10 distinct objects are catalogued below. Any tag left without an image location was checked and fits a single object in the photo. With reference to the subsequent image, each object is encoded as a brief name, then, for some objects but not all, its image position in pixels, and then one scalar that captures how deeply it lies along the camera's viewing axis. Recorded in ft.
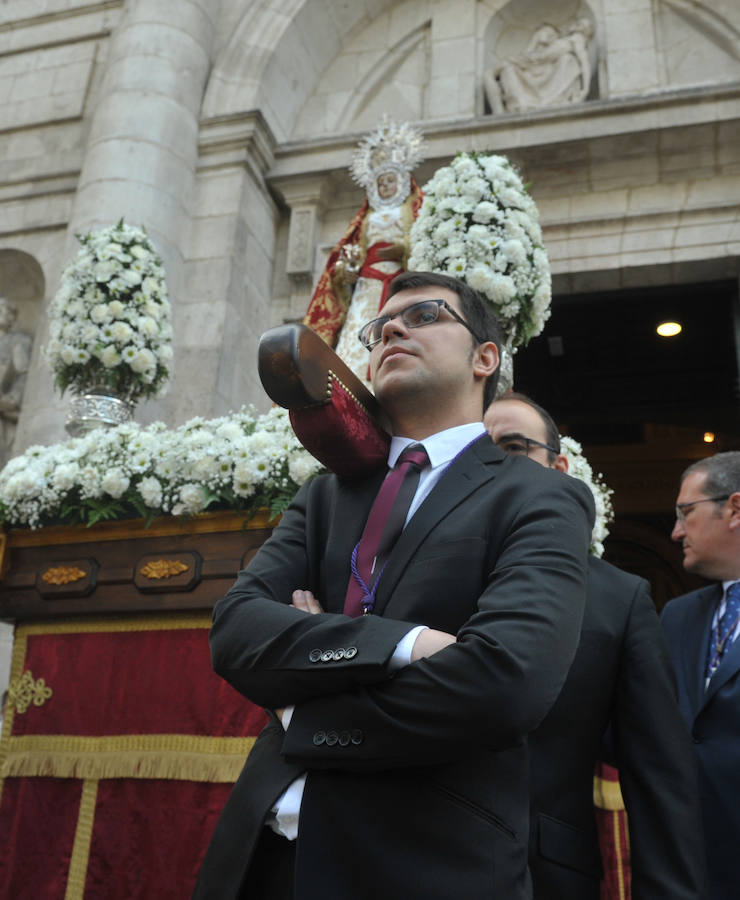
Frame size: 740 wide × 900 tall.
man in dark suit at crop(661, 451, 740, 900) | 6.86
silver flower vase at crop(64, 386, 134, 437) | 14.93
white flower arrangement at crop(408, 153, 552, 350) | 12.02
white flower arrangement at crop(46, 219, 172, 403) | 15.40
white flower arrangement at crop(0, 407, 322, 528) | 10.21
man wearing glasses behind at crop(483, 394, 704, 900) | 5.18
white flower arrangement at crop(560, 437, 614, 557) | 10.05
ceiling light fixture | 27.84
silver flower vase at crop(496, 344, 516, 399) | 11.62
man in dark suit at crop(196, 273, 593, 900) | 3.98
